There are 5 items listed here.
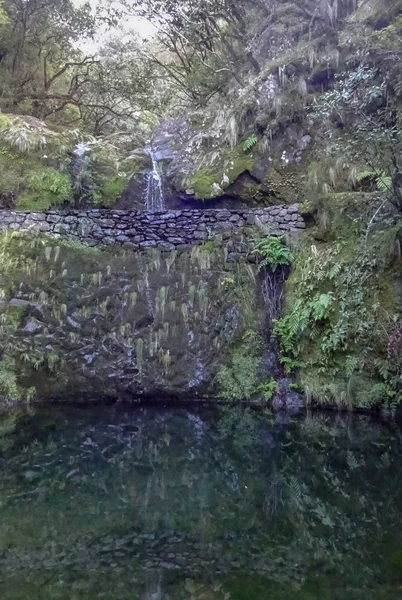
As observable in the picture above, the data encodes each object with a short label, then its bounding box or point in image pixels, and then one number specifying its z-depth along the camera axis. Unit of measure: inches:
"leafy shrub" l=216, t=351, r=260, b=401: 390.6
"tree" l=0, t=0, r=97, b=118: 552.1
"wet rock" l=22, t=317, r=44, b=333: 394.0
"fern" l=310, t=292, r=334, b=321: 364.2
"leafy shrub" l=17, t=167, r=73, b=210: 439.5
